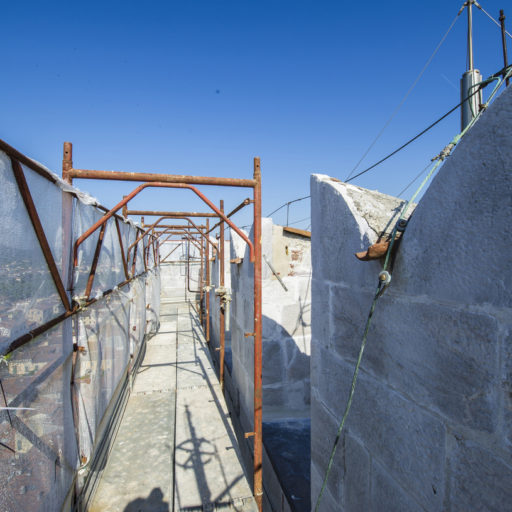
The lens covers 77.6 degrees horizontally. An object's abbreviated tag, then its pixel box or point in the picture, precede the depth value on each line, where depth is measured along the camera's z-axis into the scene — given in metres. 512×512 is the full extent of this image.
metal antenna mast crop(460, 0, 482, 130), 3.38
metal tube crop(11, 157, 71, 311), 1.63
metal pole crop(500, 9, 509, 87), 3.38
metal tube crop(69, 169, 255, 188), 2.91
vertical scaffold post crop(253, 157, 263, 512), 3.30
